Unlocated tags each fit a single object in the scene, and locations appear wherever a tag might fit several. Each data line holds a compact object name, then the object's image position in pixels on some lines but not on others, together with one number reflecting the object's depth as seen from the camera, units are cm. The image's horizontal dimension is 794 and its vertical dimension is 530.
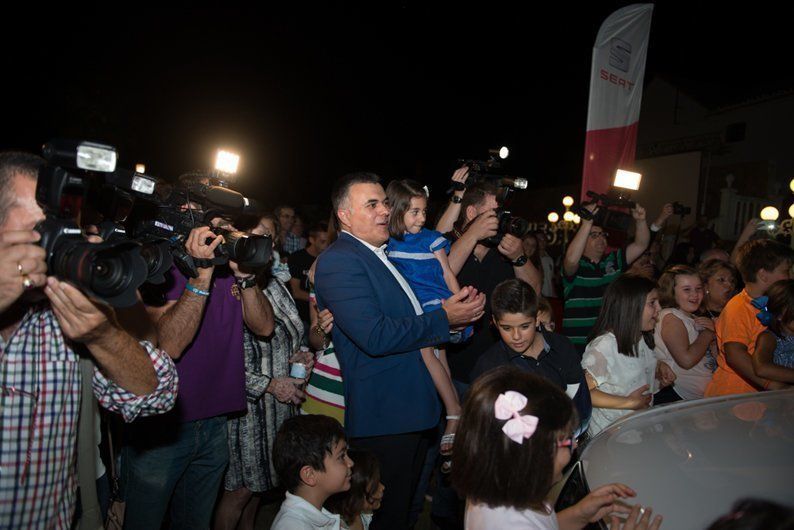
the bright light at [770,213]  749
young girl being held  359
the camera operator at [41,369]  158
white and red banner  765
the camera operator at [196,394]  259
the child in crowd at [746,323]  395
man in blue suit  263
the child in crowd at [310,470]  265
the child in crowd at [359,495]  289
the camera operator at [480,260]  387
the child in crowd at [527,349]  305
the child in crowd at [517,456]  193
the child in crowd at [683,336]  411
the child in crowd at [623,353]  352
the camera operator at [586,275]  504
